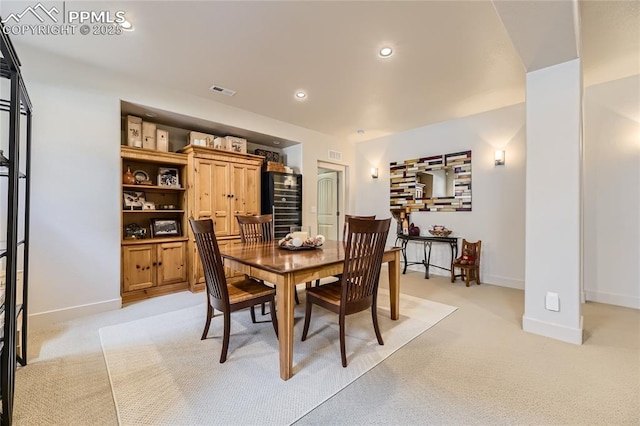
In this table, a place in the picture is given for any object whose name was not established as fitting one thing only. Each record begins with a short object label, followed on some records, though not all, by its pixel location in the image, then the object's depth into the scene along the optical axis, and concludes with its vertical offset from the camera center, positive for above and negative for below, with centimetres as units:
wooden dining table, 173 -38
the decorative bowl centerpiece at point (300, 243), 253 -27
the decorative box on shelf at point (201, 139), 386 +108
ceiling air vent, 337 +156
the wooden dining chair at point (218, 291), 194 -61
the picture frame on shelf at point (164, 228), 375 -19
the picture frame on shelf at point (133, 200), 351 +19
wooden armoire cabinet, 372 +35
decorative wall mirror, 442 +54
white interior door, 617 +22
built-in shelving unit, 337 -25
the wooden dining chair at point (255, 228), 315 -16
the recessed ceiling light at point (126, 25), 222 +155
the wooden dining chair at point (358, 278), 191 -47
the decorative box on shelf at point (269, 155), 468 +104
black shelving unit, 130 -16
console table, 436 -50
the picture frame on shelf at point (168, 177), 378 +52
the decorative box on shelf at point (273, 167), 455 +80
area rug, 149 -105
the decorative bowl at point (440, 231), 448 -27
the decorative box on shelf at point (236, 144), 412 +108
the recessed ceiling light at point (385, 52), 256 +154
